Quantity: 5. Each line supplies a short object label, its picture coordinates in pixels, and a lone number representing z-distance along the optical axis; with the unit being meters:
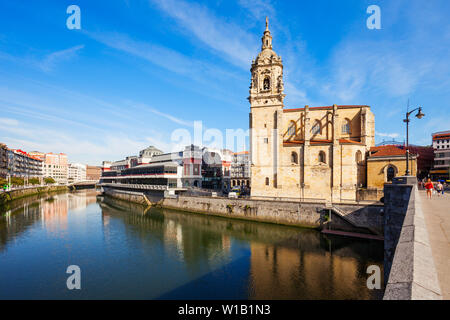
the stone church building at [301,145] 37.22
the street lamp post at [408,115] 15.38
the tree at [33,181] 96.19
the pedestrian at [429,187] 21.77
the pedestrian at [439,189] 25.42
